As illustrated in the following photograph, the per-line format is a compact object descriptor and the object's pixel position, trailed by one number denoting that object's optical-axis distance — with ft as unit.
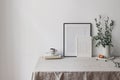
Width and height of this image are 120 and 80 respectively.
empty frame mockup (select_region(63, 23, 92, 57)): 8.59
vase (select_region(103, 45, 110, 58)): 8.36
